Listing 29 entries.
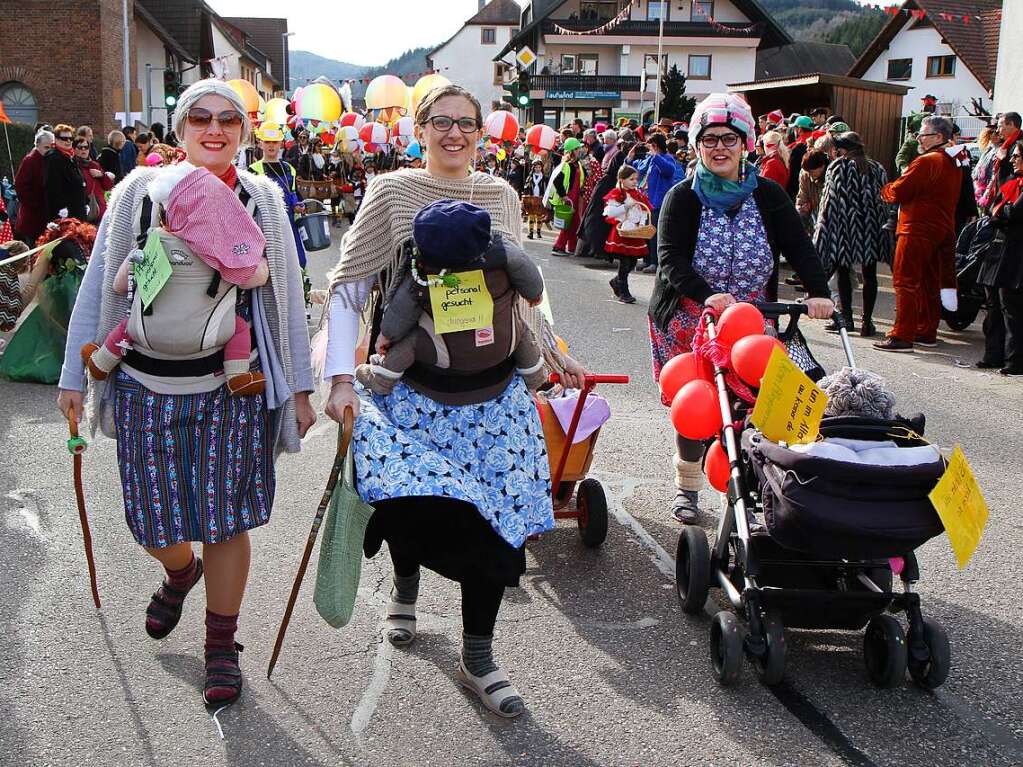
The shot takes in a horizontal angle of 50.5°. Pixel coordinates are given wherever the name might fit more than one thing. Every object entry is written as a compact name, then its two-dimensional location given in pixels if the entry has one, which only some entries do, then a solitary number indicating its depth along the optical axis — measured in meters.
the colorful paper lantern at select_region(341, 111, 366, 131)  28.42
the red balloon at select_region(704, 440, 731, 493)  4.29
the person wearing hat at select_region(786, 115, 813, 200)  14.92
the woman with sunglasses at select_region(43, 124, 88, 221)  11.30
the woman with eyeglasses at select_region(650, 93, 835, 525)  4.84
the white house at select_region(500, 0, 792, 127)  68.25
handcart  4.97
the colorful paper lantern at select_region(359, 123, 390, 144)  26.08
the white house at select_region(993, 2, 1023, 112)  18.36
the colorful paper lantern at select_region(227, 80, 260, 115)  15.33
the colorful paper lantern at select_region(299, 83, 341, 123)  23.64
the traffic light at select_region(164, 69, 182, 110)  25.59
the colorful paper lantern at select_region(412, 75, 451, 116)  19.16
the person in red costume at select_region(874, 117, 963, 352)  9.94
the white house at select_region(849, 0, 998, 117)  47.25
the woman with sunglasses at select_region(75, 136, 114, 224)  15.48
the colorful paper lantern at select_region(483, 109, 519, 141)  23.44
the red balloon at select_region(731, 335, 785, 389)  4.10
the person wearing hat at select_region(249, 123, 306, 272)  10.73
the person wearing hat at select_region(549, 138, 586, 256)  17.86
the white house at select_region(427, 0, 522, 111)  102.44
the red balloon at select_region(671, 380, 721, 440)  4.43
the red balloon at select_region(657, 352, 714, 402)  4.59
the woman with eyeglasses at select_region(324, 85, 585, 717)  3.38
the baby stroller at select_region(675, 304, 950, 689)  3.32
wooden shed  19.46
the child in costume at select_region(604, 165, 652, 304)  13.14
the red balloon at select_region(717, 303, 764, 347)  4.34
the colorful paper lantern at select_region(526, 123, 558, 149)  23.30
